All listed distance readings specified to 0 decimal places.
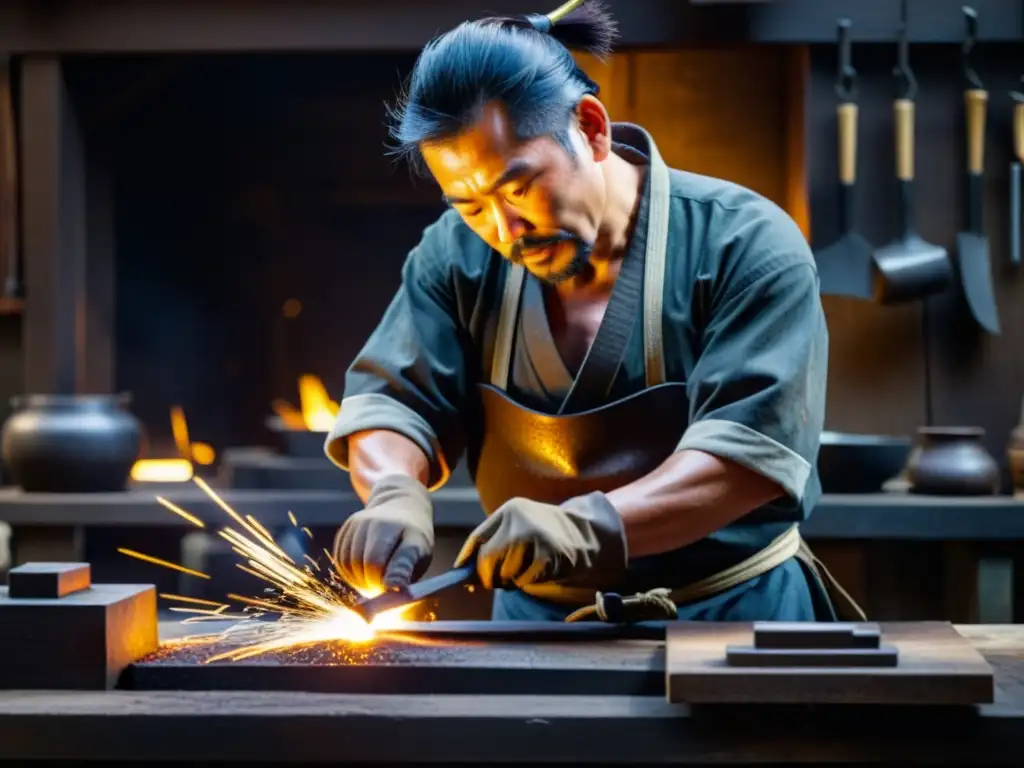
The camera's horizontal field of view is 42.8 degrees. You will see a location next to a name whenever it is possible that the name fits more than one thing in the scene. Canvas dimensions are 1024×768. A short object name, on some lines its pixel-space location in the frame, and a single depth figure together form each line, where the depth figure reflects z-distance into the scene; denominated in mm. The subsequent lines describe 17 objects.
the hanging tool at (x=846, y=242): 4367
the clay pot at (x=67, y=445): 4398
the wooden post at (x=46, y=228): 4660
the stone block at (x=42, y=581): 1901
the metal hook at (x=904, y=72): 4363
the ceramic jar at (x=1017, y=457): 4234
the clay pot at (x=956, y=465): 4156
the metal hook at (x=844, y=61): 4348
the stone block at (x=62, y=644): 1841
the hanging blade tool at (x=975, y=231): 4371
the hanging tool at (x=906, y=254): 4336
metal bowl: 4152
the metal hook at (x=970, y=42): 4348
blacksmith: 2098
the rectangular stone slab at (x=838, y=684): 1615
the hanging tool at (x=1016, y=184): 4359
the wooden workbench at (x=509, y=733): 1629
